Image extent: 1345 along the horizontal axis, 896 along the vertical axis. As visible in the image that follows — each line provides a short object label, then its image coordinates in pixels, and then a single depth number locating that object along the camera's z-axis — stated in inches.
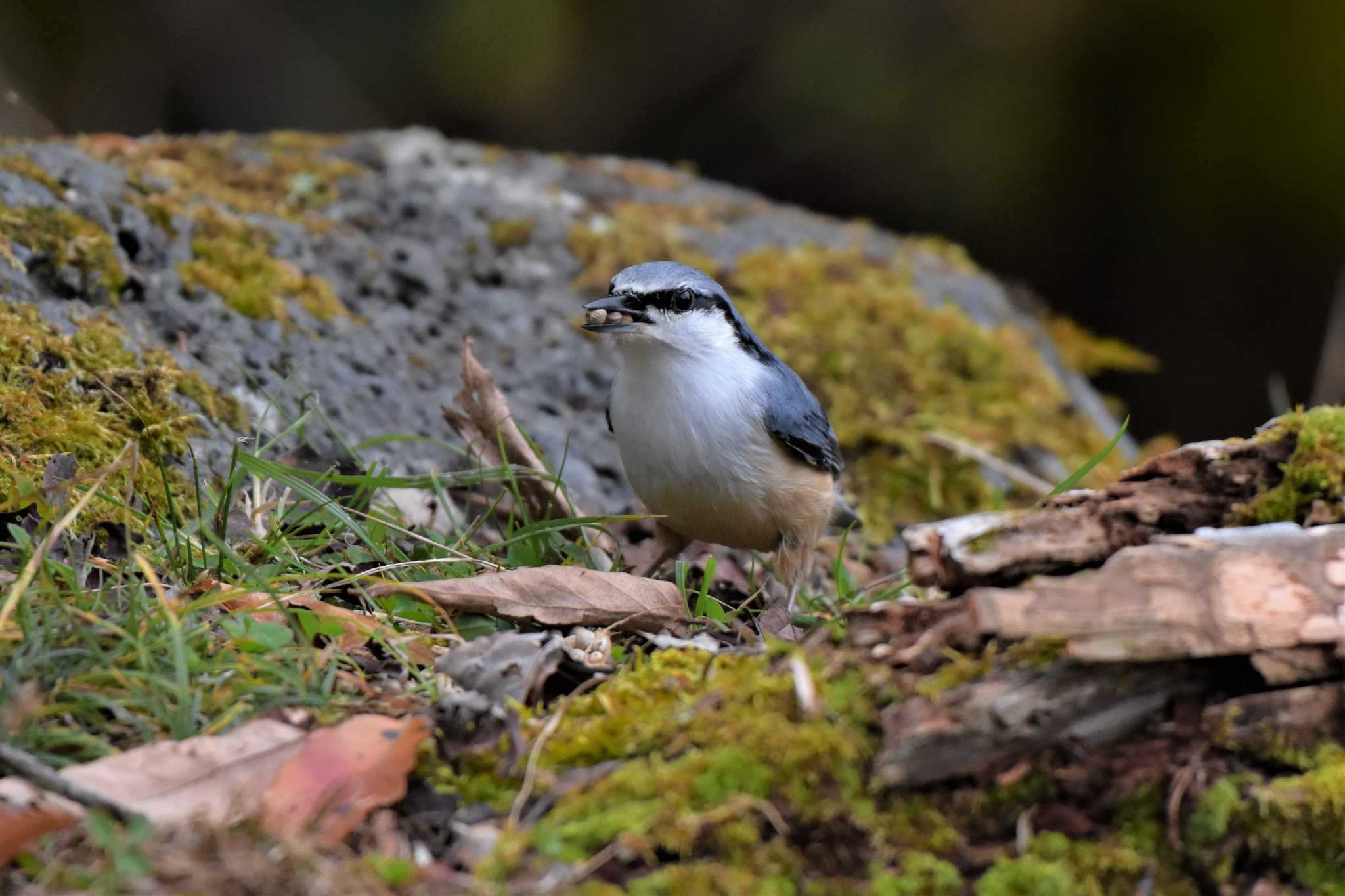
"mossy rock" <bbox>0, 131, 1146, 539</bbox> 339.9
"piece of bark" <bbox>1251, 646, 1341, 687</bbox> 160.9
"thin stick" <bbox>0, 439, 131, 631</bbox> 177.1
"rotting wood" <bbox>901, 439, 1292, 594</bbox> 176.6
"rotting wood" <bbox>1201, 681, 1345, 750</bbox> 159.9
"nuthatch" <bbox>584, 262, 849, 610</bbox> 318.7
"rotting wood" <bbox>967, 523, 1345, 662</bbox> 154.0
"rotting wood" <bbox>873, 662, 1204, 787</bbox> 154.7
